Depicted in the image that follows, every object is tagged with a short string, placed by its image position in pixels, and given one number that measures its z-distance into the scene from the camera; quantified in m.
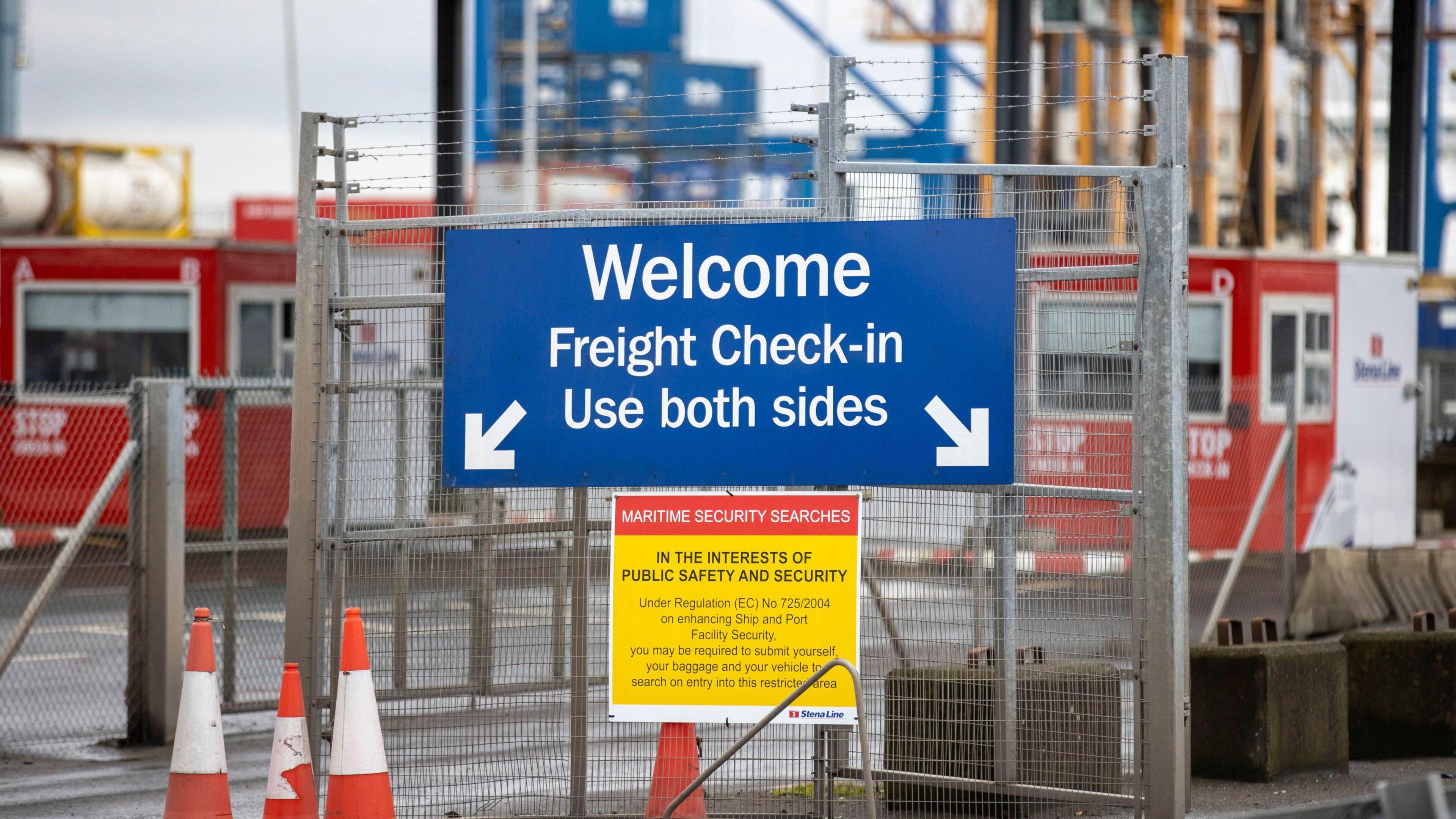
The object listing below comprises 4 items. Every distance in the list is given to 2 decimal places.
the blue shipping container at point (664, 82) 160.37
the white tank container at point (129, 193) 51.75
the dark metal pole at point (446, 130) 14.69
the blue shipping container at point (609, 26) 165.37
